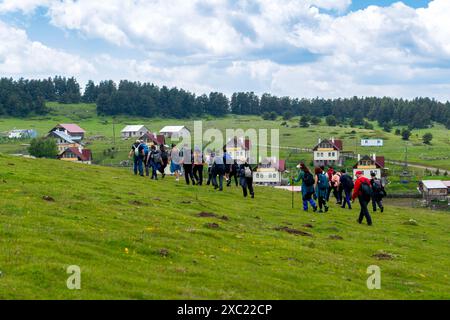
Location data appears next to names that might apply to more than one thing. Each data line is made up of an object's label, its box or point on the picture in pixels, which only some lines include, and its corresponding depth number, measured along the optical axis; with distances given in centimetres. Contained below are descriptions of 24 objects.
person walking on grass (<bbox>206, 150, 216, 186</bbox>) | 4221
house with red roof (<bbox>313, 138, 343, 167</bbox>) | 16874
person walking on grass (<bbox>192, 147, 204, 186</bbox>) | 4115
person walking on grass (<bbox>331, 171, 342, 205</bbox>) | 4266
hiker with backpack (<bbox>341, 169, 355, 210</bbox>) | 4009
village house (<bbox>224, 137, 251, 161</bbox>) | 14223
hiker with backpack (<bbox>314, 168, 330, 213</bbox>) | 3517
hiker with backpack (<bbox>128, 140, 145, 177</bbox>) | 4342
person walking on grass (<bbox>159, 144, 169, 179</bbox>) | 4306
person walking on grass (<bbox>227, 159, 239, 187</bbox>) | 4222
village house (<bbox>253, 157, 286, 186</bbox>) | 14262
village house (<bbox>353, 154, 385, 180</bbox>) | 14612
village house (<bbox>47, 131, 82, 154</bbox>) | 18888
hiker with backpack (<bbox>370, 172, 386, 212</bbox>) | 4166
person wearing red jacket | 3225
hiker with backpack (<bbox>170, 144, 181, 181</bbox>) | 4247
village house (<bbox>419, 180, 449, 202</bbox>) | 12058
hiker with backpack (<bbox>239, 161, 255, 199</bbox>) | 3794
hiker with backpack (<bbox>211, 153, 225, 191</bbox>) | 4003
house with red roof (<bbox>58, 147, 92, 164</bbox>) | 15100
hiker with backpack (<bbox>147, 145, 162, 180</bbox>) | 4288
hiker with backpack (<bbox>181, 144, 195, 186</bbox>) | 4103
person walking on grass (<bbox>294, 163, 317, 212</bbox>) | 3378
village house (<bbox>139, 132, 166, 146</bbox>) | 17950
